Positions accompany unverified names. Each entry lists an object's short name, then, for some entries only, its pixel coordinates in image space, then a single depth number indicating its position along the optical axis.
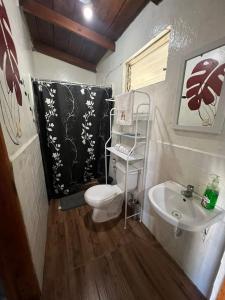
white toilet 1.58
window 1.32
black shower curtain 1.95
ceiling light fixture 1.45
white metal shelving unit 1.50
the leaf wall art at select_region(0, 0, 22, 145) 0.75
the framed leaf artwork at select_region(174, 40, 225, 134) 0.84
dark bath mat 2.04
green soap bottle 0.87
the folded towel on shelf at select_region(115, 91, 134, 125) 1.46
